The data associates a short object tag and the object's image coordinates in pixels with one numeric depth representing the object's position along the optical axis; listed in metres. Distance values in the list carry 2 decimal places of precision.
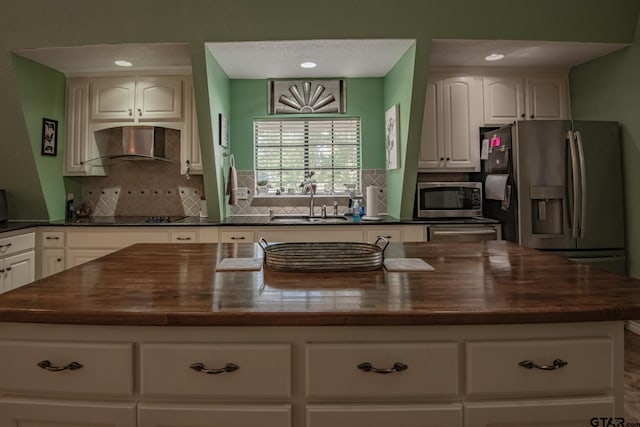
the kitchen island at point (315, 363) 1.08
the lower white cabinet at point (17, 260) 3.29
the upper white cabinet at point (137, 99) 4.02
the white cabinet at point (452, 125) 3.98
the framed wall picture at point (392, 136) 3.78
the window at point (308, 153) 4.41
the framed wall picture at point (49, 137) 3.79
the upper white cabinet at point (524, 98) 4.02
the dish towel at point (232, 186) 3.95
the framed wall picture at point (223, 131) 3.82
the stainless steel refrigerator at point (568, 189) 3.40
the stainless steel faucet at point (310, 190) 4.22
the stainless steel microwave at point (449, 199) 3.90
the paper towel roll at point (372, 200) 4.03
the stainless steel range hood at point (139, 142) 4.03
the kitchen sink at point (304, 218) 4.14
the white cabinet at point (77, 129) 4.07
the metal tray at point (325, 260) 1.57
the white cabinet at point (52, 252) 3.67
